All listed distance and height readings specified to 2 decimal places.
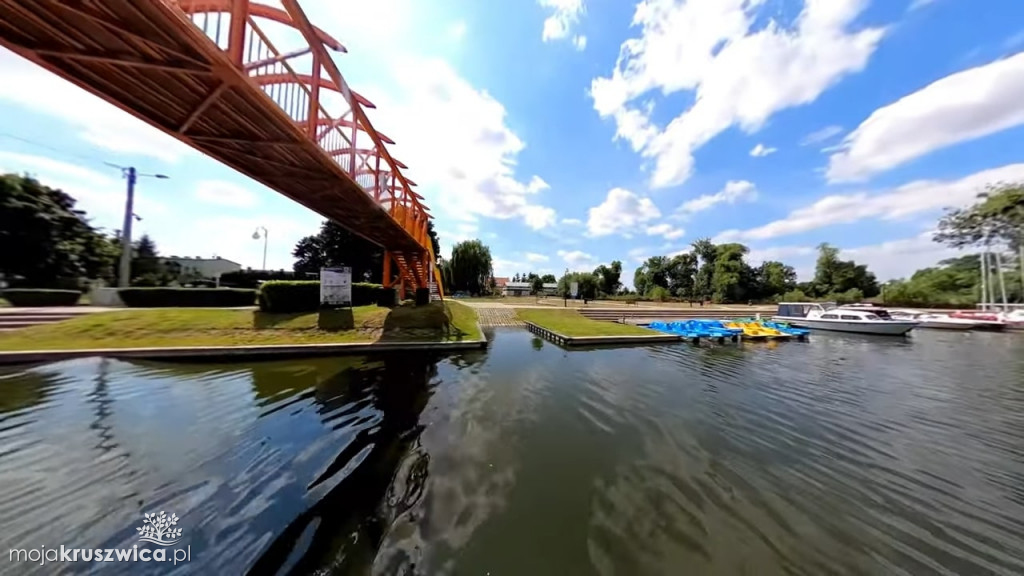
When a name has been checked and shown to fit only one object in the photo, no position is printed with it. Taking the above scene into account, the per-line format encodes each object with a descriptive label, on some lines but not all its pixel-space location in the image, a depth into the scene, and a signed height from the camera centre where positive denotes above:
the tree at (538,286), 76.25 +3.15
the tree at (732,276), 56.62 +4.49
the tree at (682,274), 66.50 +5.50
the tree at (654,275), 69.38 +5.41
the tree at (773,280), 58.69 +4.15
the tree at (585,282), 64.39 +3.53
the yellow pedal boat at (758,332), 21.98 -1.85
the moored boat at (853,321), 24.53 -1.25
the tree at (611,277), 71.56 +4.98
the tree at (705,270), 61.53 +5.87
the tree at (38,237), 23.72 +3.96
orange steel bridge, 4.40 +3.46
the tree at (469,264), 53.84 +5.42
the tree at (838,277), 59.34 +4.90
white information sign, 18.27 +0.53
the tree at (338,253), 43.81 +5.60
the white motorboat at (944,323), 29.55 -1.37
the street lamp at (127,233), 25.36 +4.61
